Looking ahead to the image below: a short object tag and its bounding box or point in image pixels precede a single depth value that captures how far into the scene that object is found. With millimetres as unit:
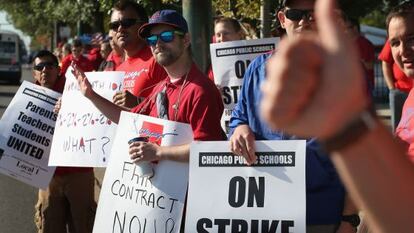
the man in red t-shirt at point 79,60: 9812
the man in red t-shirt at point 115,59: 5868
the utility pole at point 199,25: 6109
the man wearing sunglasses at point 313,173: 3080
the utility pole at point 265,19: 7512
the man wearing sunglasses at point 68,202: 5430
